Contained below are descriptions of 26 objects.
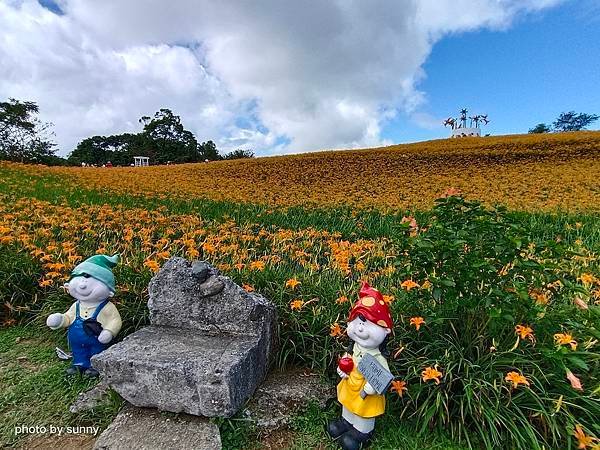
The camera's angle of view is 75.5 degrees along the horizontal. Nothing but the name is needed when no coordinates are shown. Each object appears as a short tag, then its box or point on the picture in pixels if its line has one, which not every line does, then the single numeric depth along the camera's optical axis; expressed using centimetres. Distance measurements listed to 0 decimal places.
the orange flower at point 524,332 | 217
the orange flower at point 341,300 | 284
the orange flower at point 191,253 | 365
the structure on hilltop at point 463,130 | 4019
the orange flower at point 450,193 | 277
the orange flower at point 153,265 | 314
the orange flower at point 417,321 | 231
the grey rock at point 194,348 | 224
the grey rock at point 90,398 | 246
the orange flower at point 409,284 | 245
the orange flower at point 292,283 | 288
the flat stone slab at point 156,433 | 213
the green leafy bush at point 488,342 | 218
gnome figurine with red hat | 215
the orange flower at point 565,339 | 206
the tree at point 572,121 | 5181
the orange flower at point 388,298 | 258
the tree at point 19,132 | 2894
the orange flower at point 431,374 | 207
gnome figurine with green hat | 272
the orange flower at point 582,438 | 194
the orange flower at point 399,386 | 224
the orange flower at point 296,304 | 270
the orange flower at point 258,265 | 326
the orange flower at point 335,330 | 259
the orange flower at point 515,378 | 200
